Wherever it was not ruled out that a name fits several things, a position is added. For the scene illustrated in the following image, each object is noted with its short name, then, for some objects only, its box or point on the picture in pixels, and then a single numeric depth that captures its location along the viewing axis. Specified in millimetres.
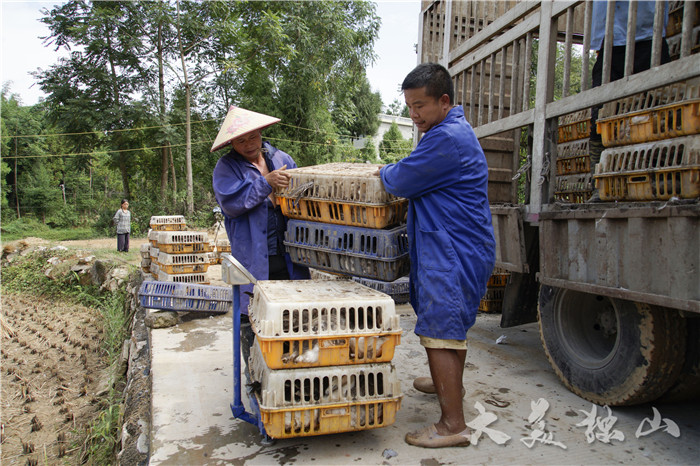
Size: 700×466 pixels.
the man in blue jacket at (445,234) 2416
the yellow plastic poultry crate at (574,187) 4547
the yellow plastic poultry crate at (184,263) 7148
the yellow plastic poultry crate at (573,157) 4781
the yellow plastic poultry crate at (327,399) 2188
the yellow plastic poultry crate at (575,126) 4777
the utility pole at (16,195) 29438
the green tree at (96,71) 19359
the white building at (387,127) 37719
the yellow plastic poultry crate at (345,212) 2682
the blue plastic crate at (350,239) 2666
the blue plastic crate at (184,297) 5109
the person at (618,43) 3361
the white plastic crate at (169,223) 10477
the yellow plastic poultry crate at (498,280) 5758
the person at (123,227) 14141
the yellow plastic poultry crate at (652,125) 2551
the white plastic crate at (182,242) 7117
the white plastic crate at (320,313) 2184
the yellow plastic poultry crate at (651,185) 2453
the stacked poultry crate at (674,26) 3768
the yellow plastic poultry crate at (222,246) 8492
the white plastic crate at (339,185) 2663
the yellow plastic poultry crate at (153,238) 8026
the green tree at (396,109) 45509
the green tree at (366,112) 36531
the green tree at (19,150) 29828
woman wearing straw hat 2963
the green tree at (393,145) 34344
